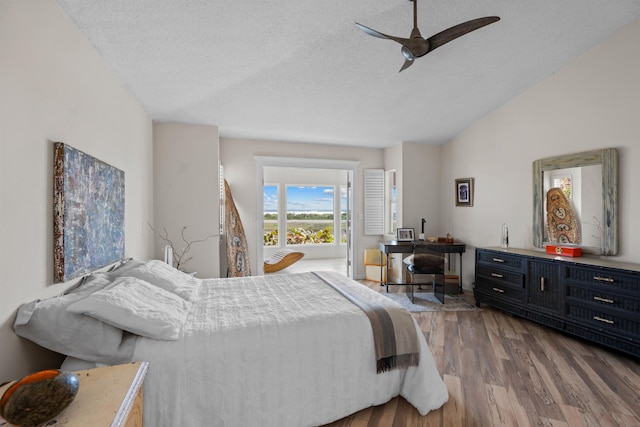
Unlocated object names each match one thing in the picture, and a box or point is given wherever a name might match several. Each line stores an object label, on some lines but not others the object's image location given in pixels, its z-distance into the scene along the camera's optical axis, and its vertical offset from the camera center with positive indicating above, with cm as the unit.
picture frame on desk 500 -31
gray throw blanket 187 -74
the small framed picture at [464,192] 477 +35
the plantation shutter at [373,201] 558 +24
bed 146 -69
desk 460 -48
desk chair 419 -68
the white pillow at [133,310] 147 -49
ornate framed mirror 302 +19
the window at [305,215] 790 -1
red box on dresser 318 -38
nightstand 93 -61
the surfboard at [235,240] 450 -37
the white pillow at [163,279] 221 -48
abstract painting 168 +1
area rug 394 -118
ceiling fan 210 +125
